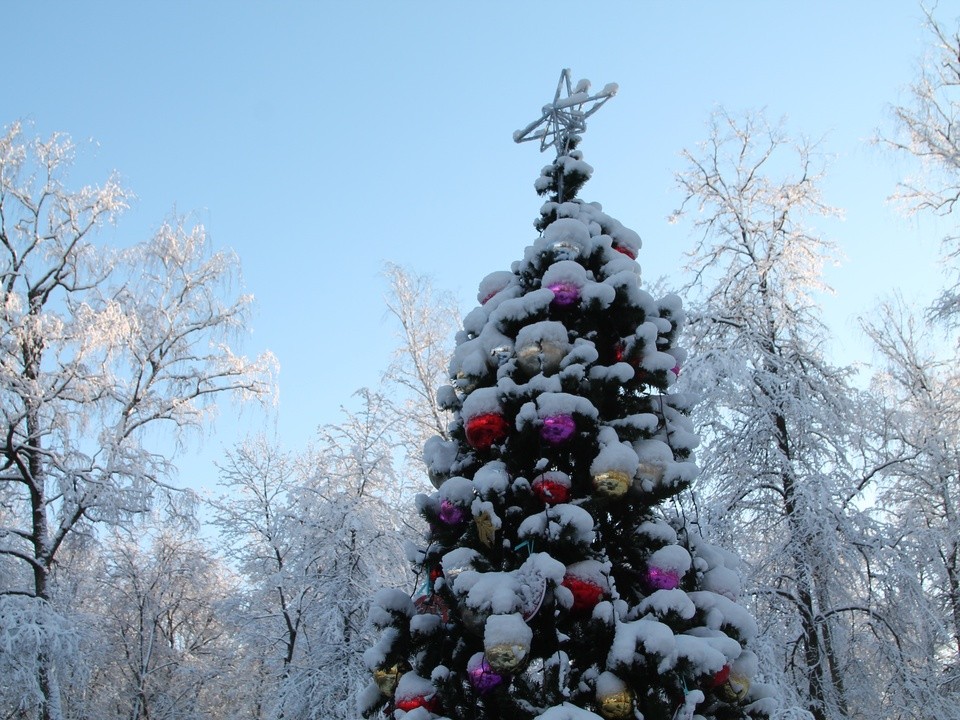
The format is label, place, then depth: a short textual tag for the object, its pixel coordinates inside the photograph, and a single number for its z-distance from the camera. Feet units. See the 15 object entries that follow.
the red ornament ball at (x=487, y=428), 9.24
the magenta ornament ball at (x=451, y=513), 9.47
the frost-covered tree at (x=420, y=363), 39.65
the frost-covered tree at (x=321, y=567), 28.48
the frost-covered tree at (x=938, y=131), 29.71
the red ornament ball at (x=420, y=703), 8.61
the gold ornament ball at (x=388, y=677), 9.20
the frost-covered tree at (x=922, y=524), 23.17
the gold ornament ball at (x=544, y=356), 9.37
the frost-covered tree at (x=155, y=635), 47.32
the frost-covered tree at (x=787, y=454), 23.43
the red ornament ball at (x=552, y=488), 8.76
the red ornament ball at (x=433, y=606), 9.52
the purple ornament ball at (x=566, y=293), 9.84
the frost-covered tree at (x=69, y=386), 29.53
